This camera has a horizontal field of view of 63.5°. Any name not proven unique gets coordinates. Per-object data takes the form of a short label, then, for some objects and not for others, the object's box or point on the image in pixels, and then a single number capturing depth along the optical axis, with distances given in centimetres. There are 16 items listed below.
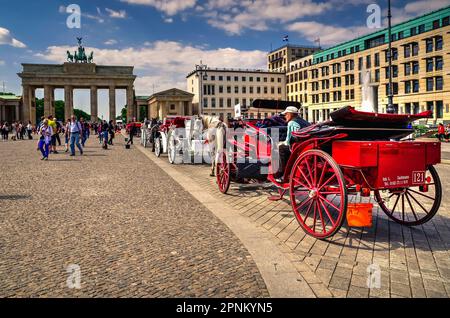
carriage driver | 580
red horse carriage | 433
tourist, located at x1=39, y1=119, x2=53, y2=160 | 1566
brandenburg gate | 8388
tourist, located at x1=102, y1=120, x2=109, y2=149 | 2319
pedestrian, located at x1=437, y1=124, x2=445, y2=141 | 2934
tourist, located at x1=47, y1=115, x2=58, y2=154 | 1944
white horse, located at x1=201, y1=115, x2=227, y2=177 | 833
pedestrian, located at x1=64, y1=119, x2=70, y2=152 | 2144
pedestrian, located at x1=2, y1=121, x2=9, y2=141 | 4013
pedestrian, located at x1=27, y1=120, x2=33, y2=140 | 4122
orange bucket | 458
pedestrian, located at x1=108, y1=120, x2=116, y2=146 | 2795
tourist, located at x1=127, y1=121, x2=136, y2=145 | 2610
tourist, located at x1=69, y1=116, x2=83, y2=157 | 1805
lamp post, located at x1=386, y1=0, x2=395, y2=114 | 2186
